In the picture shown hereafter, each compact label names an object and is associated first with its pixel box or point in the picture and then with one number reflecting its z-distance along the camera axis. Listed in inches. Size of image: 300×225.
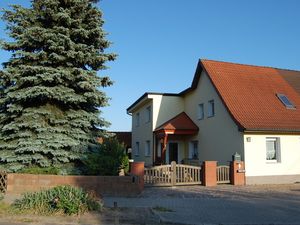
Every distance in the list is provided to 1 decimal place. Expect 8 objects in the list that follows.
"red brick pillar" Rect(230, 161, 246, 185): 706.2
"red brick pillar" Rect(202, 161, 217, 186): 682.2
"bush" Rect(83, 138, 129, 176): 563.3
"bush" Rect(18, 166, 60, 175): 559.9
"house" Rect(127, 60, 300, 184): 749.3
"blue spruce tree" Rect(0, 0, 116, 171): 577.0
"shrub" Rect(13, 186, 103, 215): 395.2
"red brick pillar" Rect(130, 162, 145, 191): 605.6
